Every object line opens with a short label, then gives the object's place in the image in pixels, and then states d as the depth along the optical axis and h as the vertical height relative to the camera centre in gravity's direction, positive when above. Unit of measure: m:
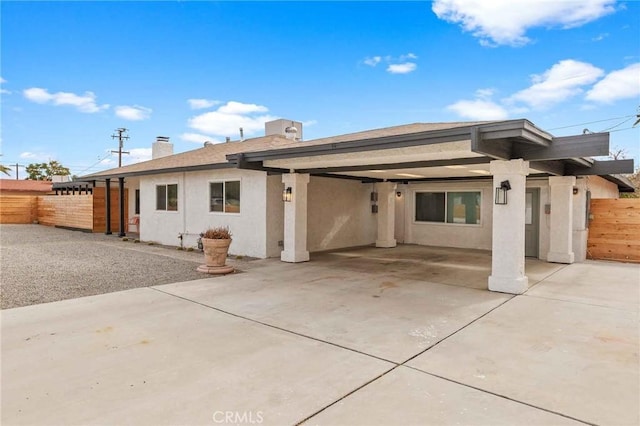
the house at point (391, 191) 6.66 +0.35
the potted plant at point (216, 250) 8.21 -1.05
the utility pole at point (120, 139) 37.50 +6.29
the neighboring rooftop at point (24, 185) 32.38 +1.45
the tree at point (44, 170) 44.16 +3.80
